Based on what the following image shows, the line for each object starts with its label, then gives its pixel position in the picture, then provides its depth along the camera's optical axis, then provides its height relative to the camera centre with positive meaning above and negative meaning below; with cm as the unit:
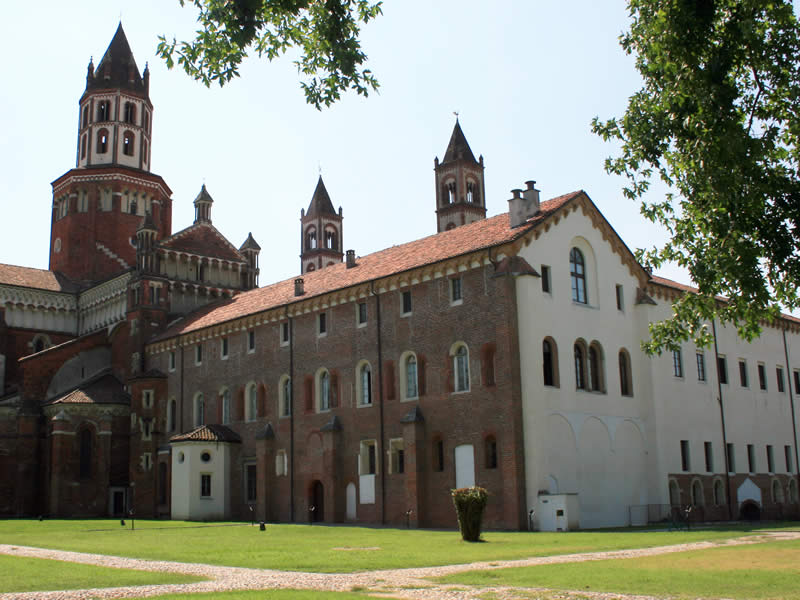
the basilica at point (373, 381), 3328 +378
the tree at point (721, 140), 1362 +535
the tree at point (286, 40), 1054 +545
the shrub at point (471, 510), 2397 -146
